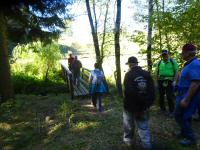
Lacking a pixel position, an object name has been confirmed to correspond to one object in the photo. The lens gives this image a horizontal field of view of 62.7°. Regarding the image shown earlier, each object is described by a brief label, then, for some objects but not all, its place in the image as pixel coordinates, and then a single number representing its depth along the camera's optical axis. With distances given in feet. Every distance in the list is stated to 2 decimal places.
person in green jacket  13.53
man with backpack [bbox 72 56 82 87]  29.64
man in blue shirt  9.70
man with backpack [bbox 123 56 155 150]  9.70
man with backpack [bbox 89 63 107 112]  17.15
